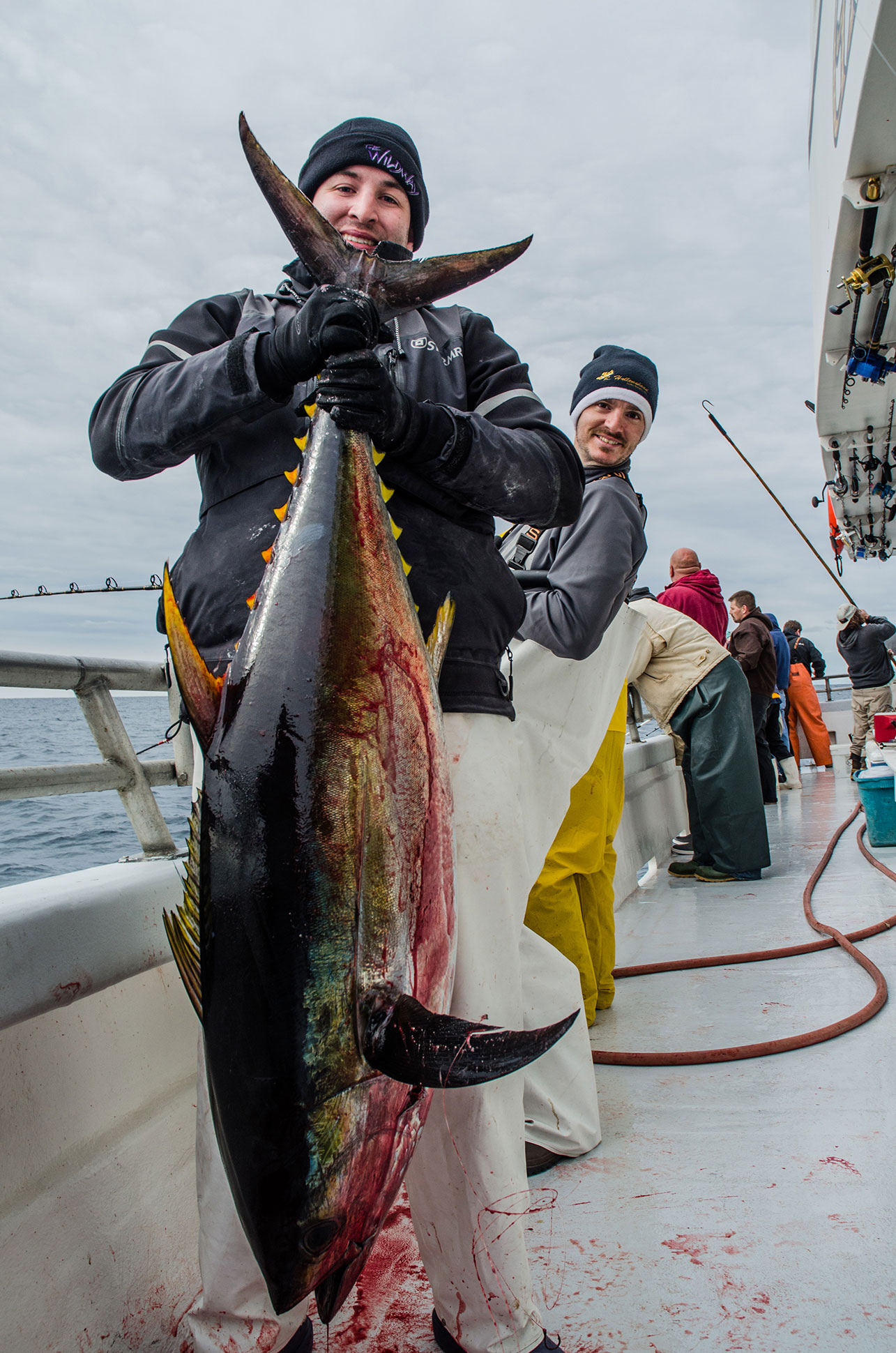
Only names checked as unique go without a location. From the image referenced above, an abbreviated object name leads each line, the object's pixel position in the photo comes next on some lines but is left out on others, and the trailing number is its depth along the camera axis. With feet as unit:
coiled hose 7.98
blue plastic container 16.81
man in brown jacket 23.43
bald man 18.12
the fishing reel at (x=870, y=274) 19.95
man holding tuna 3.79
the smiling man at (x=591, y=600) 7.41
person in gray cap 35.50
